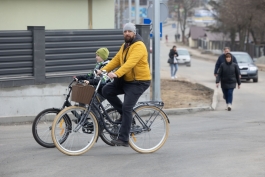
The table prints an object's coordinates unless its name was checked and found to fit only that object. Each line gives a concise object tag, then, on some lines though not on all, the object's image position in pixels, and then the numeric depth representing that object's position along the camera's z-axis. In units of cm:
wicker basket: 886
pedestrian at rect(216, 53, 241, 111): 1745
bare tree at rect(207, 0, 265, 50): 5383
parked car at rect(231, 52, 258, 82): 3116
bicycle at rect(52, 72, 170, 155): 891
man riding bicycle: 873
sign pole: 1652
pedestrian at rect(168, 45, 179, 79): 3241
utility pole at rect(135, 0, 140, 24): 3567
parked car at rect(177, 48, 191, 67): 5350
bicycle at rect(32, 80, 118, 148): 922
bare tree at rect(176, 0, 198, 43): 13150
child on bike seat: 951
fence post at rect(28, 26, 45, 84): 1422
